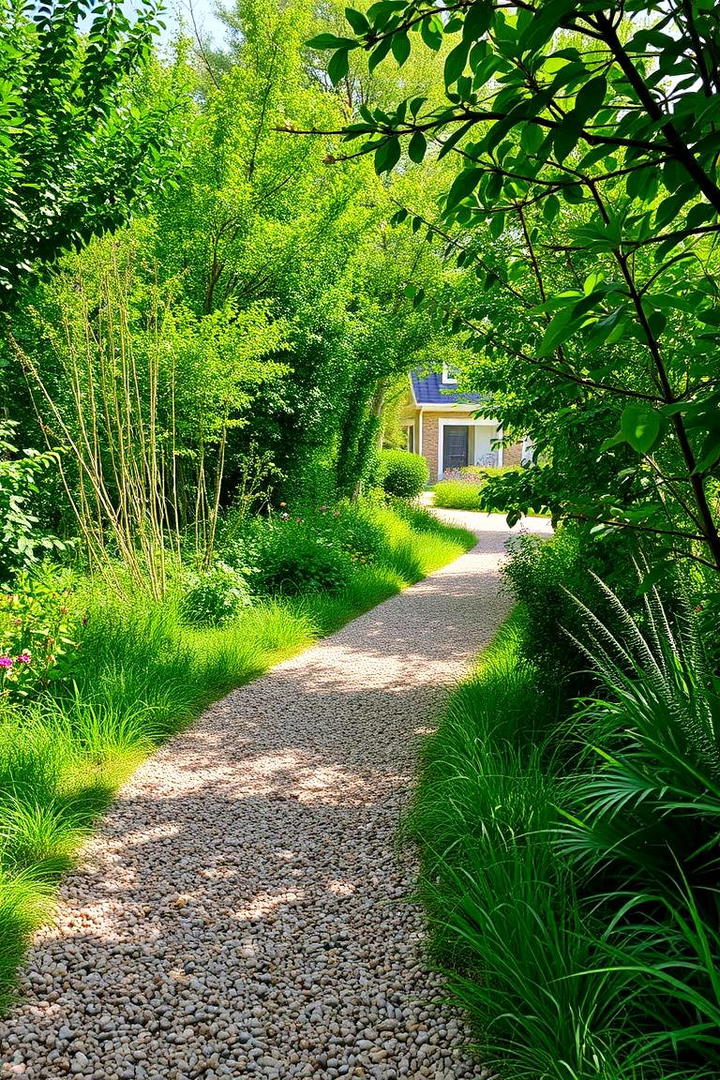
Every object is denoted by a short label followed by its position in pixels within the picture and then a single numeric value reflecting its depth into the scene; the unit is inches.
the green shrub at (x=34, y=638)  149.3
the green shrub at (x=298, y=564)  289.2
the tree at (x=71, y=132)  147.9
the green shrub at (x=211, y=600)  227.3
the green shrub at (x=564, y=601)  130.2
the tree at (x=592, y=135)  37.7
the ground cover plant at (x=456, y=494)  736.3
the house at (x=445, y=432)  919.0
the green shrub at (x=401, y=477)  646.5
